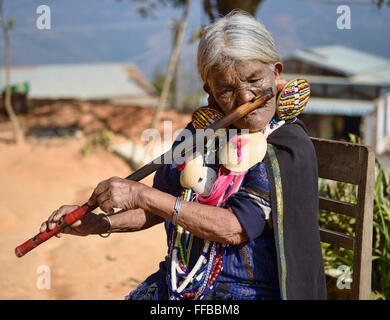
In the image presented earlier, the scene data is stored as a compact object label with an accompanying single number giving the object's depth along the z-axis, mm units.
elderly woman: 1806
